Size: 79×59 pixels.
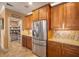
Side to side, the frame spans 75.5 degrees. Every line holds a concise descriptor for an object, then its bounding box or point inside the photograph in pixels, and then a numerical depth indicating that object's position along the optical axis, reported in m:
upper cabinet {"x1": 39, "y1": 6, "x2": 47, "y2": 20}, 1.06
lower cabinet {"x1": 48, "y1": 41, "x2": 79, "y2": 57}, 0.94
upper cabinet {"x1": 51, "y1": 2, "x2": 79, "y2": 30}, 0.99
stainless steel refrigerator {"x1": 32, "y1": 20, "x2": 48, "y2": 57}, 1.05
